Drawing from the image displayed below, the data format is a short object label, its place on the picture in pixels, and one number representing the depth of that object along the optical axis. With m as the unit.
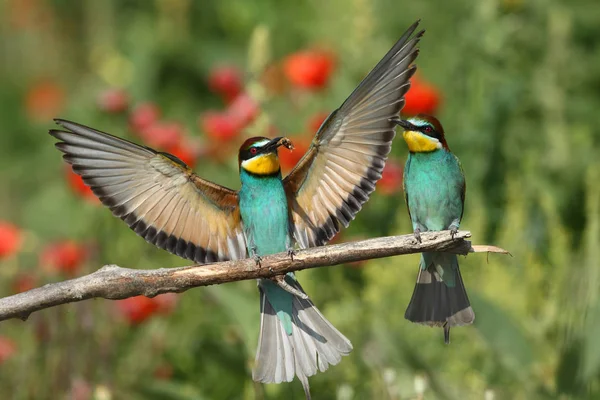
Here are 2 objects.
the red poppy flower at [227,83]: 7.30
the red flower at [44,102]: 10.73
